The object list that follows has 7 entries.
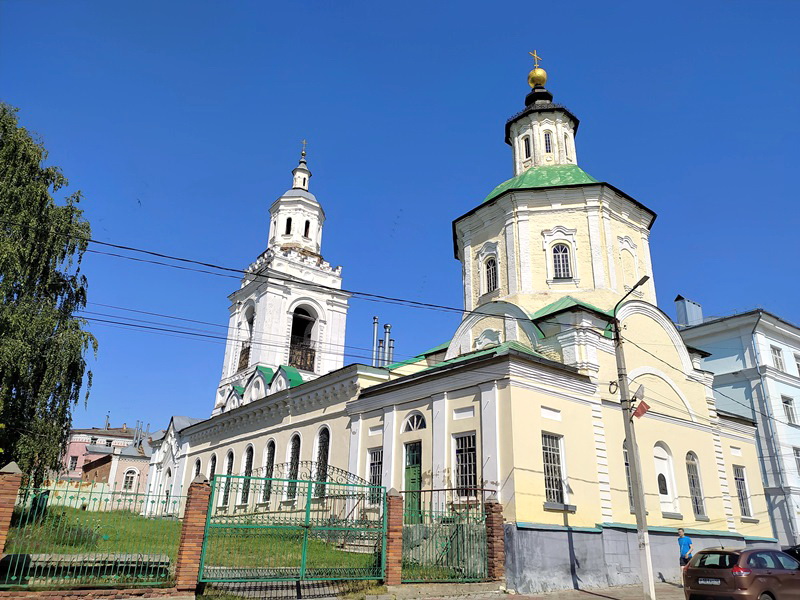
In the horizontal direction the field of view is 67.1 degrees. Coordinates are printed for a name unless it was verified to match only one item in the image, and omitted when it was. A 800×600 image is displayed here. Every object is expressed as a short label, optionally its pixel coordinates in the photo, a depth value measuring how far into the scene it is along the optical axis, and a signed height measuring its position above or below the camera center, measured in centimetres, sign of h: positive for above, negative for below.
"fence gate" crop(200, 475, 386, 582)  1167 -27
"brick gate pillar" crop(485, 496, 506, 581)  1466 +1
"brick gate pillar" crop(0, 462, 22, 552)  972 +62
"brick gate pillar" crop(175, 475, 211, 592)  1101 +1
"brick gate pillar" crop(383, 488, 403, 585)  1311 -2
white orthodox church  1683 +437
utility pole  1299 +142
